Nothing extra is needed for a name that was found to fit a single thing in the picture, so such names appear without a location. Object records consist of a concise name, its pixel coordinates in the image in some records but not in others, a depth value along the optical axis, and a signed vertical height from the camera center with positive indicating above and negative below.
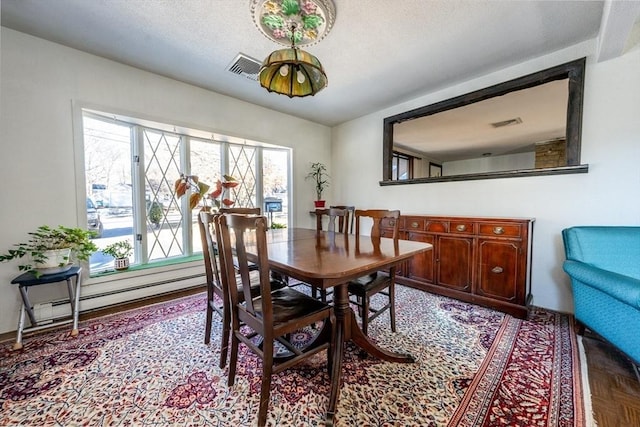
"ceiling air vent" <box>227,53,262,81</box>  2.36 +1.41
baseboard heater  2.23 -0.90
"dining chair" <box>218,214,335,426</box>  1.15 -0.60
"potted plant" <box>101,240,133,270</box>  2.56 -0.52
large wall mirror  2.24 +0.82
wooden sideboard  2.22 -0.58
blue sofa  1.38 -0.48
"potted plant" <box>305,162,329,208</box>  4.27 +0.50
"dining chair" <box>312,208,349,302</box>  2.32 -0.14
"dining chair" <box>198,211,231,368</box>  1.55 -0.56
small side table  1.84 -0.75
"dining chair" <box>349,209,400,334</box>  1.75 -0.60
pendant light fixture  1.54 +1.31
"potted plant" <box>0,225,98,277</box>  1.98 -0.38
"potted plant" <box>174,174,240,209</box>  2.82 +0.18
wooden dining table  1.18 -0.31
